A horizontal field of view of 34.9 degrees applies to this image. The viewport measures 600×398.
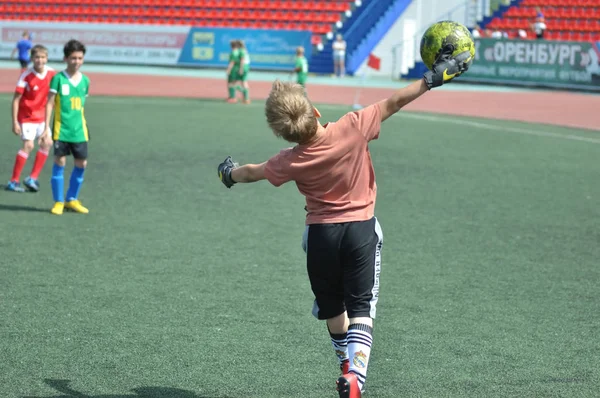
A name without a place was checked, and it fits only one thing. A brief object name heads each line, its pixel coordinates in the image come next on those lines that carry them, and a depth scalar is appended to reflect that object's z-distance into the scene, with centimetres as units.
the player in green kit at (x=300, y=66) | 2923
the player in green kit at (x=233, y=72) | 2725
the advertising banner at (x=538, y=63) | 3119
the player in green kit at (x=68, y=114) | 1075
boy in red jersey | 1184
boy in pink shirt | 480
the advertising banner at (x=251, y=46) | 4003
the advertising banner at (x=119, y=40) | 4109
